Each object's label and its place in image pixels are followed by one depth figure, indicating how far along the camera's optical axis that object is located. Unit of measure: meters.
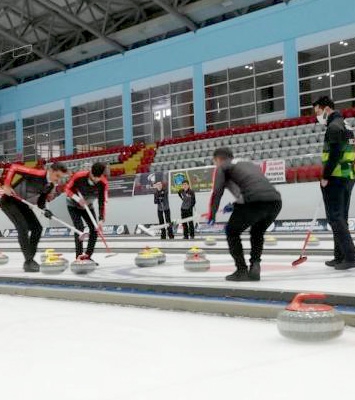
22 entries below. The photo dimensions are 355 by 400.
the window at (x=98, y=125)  29.59
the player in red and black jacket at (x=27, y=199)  7.06
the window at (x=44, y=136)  32.41
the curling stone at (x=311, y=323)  2.94
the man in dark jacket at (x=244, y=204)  5.09
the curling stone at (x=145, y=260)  7.13
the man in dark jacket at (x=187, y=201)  14.66
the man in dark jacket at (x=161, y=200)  15.38
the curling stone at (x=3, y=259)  9.00
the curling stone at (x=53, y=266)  6.59
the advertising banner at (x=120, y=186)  21.00
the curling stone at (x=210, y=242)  10.99
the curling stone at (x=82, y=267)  6.45
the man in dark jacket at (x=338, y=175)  5.67
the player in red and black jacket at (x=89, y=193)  7.36
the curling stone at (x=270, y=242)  10.30
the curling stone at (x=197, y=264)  6.26
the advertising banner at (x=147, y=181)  19.48
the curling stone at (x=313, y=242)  9.64
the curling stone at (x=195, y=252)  6.76
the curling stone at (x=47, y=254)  7.86
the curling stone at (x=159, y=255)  7.41
